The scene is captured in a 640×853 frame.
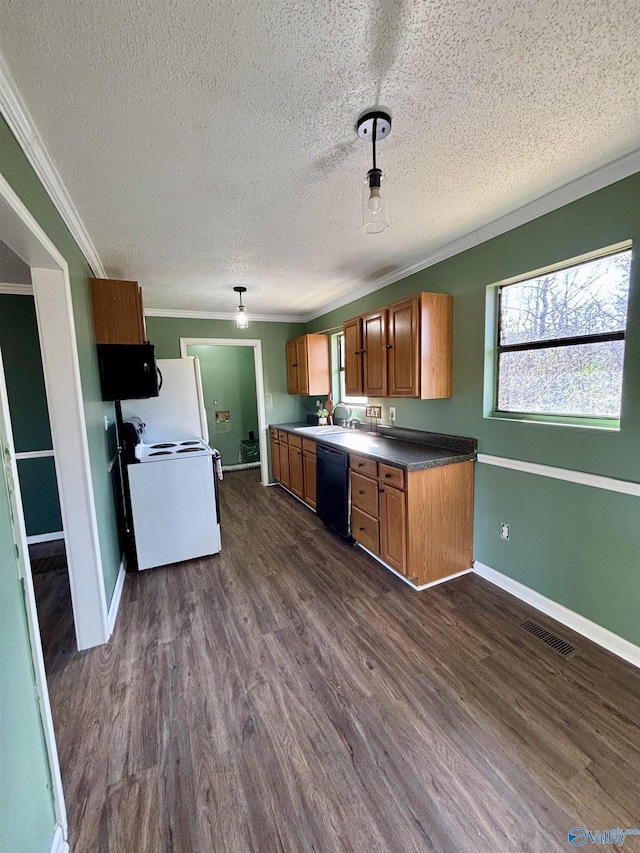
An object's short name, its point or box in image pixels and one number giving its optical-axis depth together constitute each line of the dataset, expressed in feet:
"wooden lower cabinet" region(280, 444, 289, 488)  15.53
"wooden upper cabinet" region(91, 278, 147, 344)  8.43
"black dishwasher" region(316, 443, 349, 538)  10.52
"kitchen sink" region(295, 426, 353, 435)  13.44
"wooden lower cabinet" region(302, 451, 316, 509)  12.93
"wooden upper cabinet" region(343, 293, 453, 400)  8.77
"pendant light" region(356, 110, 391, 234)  4.28
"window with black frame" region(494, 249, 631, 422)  6.14
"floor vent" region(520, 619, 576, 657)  6.26
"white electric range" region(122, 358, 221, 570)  9.25
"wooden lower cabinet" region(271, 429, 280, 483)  16.54
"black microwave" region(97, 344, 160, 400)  8.73
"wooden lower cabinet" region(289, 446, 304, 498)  14.11
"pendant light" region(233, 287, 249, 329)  12.16
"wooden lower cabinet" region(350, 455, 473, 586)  8.04
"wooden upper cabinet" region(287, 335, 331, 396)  15.15
